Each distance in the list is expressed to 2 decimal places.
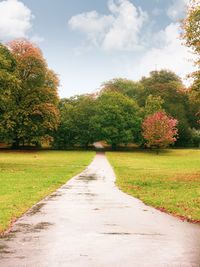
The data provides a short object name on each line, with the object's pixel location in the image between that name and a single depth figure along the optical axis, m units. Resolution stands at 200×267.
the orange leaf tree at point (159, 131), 79.56
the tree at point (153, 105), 88.25
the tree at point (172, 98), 94.06
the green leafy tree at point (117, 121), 85.50
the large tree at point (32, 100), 77.75
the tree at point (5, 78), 39.94
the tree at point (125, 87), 115.07
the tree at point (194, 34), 29.30
